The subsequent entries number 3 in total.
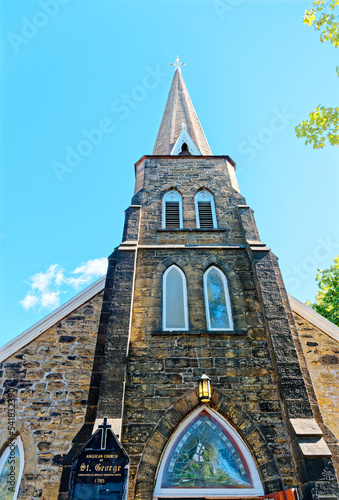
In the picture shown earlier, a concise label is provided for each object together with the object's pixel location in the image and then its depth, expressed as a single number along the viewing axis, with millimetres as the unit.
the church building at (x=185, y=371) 6195
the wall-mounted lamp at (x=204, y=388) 6723
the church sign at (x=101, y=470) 5047
